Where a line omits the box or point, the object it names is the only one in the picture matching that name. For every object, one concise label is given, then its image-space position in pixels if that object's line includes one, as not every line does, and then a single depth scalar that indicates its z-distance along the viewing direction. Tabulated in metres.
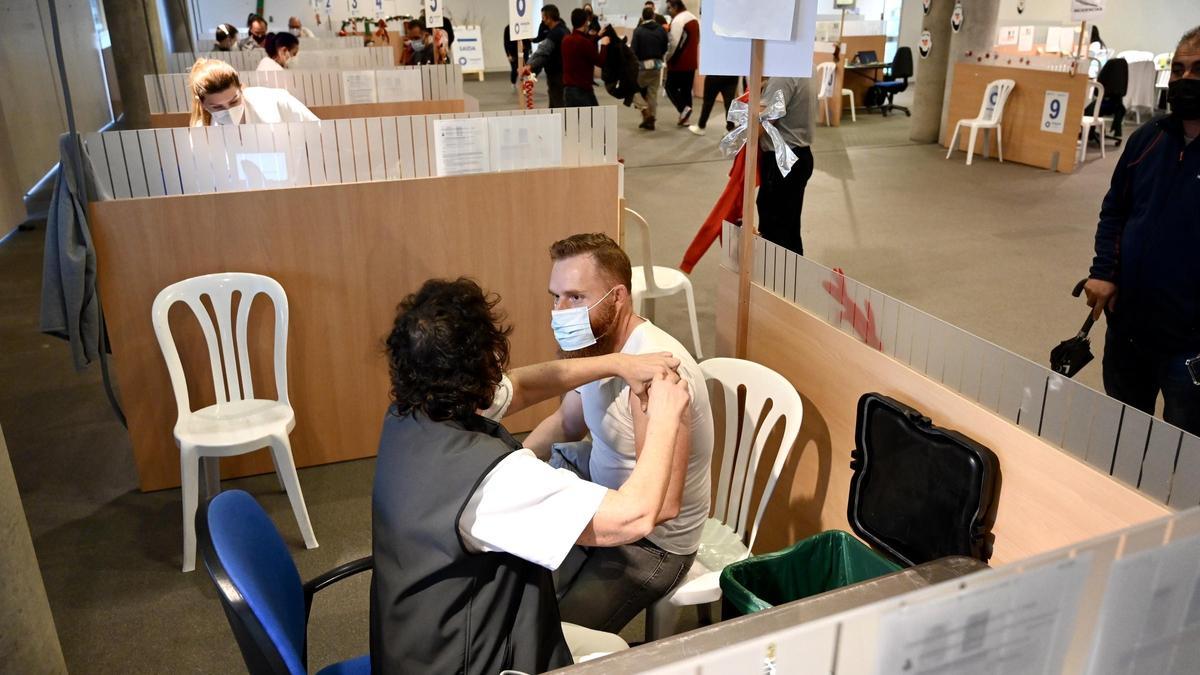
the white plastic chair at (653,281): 3.71
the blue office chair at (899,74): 11.16
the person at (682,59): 10.12
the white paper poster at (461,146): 3.18
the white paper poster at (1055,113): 7.52
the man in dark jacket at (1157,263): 2.09
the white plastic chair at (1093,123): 7.98
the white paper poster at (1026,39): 9.68
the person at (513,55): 13.29
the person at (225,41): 9.16
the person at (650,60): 10.20
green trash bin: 1.92
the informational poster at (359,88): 5.55
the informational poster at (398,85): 5.68
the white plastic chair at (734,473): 1.96
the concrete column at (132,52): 8.33
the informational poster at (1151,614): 0.80
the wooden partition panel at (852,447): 1.48
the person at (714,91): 9.62
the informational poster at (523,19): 5.61
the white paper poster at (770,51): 2.04
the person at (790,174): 4.23
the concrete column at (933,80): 8.69
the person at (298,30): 12.50
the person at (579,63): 8.21
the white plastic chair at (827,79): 10.18
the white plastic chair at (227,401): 2.68
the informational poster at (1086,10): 6.87
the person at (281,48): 6.08
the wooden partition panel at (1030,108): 7.49
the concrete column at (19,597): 1.72
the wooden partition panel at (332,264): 2.95
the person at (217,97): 3.60
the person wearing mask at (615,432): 1.85
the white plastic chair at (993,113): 7.92
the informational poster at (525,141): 3.26
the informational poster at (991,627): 0.74
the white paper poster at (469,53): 6.50
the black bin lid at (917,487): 1.64
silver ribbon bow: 2.75
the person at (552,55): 8.84
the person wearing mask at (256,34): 10.29
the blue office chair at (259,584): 1.31
